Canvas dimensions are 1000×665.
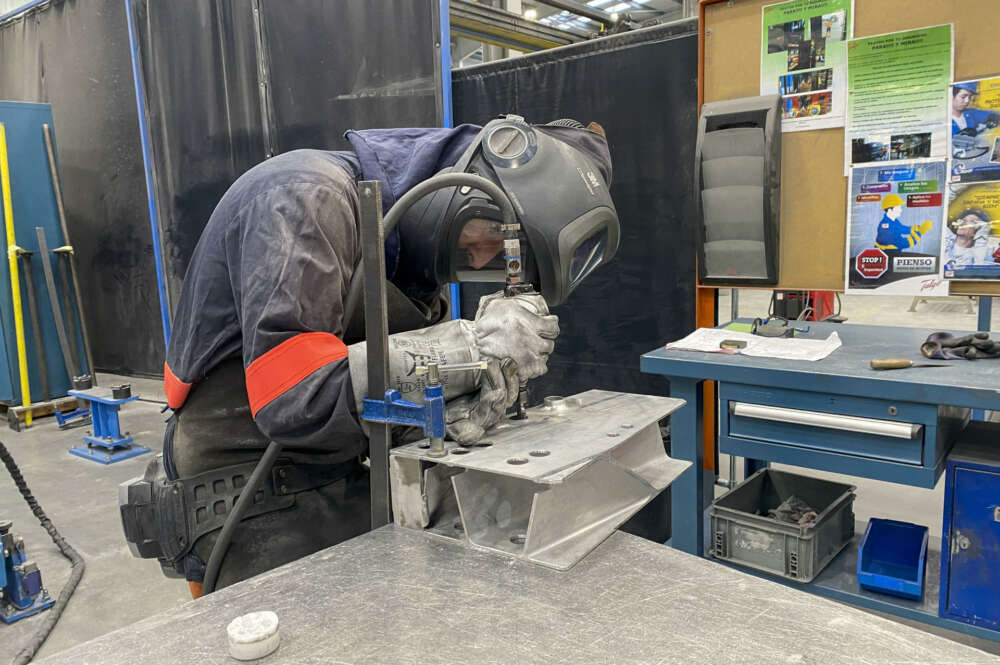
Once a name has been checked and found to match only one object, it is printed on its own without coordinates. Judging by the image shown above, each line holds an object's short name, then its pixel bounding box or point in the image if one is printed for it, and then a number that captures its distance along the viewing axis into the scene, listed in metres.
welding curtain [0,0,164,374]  4.89
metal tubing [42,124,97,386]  4.18
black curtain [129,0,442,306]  3.16
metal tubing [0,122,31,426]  3.98
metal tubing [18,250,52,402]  4.07
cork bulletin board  1.95
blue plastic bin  1.84
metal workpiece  0.80
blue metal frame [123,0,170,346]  3.81
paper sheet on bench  1.75
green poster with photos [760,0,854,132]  2.01
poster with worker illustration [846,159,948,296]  1.92
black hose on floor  1.88
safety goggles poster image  1.84
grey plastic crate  1.83
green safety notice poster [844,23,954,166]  1.88
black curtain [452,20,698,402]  2.71
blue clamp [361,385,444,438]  0.83
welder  0.96
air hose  0.95
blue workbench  1.50
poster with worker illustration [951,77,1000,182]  1.82
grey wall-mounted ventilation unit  2.11
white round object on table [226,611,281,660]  0.61
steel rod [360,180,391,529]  0.89
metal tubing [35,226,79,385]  4.05
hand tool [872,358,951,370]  1.58
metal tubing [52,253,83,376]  4.20
